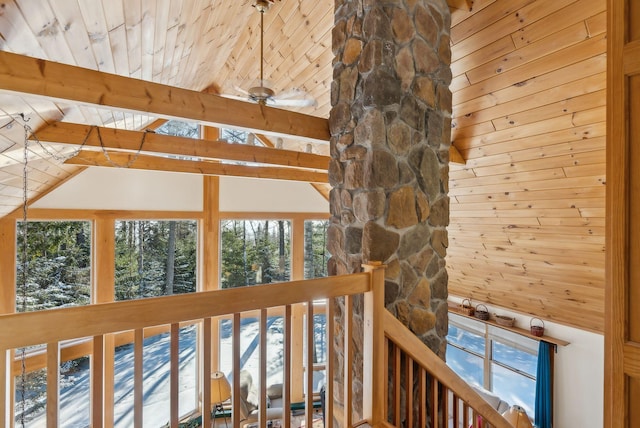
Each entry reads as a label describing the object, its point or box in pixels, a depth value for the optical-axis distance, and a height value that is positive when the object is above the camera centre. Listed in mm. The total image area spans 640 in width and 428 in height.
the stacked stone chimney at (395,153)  2078 +412
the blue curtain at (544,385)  5250 -2824
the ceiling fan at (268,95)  2605 +1033
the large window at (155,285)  5312 -1277
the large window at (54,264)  4558 -756
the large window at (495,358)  5703 -2821
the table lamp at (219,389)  4332 -2434
